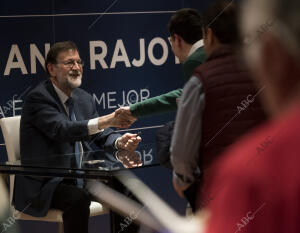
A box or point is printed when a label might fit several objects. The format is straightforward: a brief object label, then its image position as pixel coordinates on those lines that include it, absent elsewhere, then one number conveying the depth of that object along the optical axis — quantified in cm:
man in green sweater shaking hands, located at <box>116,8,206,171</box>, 387
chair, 513
